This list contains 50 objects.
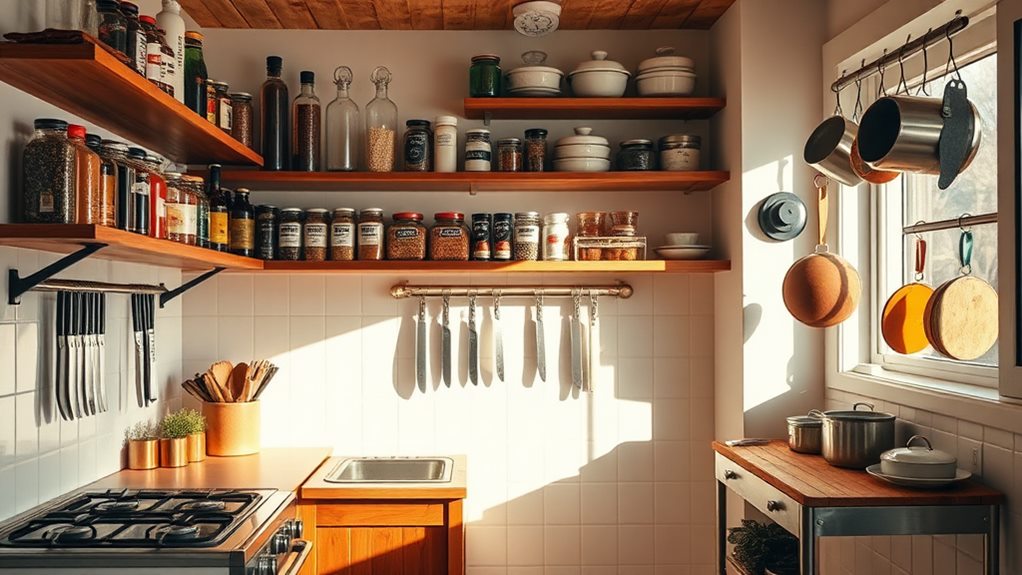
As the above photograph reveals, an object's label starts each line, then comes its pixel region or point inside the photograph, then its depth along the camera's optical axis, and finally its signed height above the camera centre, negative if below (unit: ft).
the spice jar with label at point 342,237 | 9.91 +0.57
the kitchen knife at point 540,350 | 10.55 -0.67
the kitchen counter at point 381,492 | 8.80 -1.87
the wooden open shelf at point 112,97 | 5.73 +1.42
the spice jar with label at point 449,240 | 9.92 +0.53
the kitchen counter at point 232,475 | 8.38 -1.72
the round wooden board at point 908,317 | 7.67 -0.24
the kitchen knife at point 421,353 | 10.48 -0.69
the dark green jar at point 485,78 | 9.93 +2.23
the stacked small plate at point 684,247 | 10.03 +0.44
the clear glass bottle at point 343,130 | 10.12 +1.74
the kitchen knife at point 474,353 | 10.48 -0.69
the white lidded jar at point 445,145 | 10.06 +1.55
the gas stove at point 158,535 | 6.23 -1.69
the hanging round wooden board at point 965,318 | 6.77 -0.22
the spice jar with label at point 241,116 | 9.70 +1.80
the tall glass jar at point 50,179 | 6.19 +0.76
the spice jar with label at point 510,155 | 10.07 +1.44
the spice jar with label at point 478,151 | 9.98 +1.49
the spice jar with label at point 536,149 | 10.08 +1.50
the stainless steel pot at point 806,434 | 8.23 -1.28
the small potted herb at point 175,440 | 9.16 -1.43
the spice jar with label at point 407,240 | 9.87 +0.53
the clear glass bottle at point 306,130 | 9.99 +1.71
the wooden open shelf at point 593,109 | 9.89 +1.93
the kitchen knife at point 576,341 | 10.62 -0.58
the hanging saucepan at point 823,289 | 8.37 -0.01
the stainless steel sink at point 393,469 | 10.22 -1.95
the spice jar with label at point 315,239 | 9.90 +0.54
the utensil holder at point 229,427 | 9.81 -1.41
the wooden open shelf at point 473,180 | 9.84 +1.16
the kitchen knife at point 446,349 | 10.50 -0.65
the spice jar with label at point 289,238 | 9.89 +0.56
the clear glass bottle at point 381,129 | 9.99 +1.72
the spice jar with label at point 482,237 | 9.90 +0.56
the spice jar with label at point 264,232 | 9.89 +0.63
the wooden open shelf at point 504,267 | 9.82 +0.24
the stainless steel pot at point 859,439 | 7.46 -1.20
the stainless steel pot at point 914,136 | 6.72 +1.08
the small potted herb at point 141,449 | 8.95 -1.49
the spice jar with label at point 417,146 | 10.00 +1.53
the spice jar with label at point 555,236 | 9.98 +0.57
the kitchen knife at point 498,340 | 10.57 -0.56
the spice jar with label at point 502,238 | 9.94 +0.55
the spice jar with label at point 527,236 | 9.98 +0.57
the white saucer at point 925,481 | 6.55 -1.36
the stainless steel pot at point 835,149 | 7.98 +1.19
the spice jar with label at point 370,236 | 9.89 +0.58
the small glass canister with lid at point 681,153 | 10.11 +1.45
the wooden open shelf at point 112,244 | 5.84 +0.34
